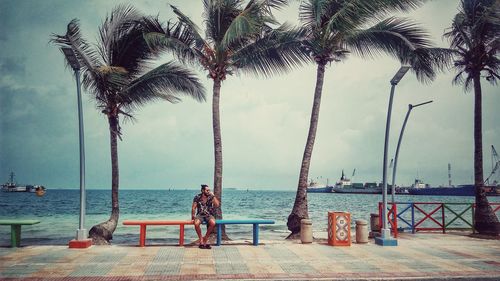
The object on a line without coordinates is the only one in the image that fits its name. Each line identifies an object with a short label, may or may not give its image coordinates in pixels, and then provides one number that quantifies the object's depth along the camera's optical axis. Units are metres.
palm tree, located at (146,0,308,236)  13.12
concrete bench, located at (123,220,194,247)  10.78
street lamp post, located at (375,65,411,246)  11.31
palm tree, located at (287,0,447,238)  13.02
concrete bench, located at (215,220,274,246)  10.88
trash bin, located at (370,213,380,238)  13.64
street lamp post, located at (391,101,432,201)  15.95
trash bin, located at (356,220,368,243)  11.72
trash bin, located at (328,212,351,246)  11.16
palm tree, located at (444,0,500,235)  14.97
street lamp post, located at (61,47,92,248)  10.43
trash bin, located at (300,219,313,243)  11.54
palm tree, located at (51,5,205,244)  13.73
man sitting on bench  10.66
